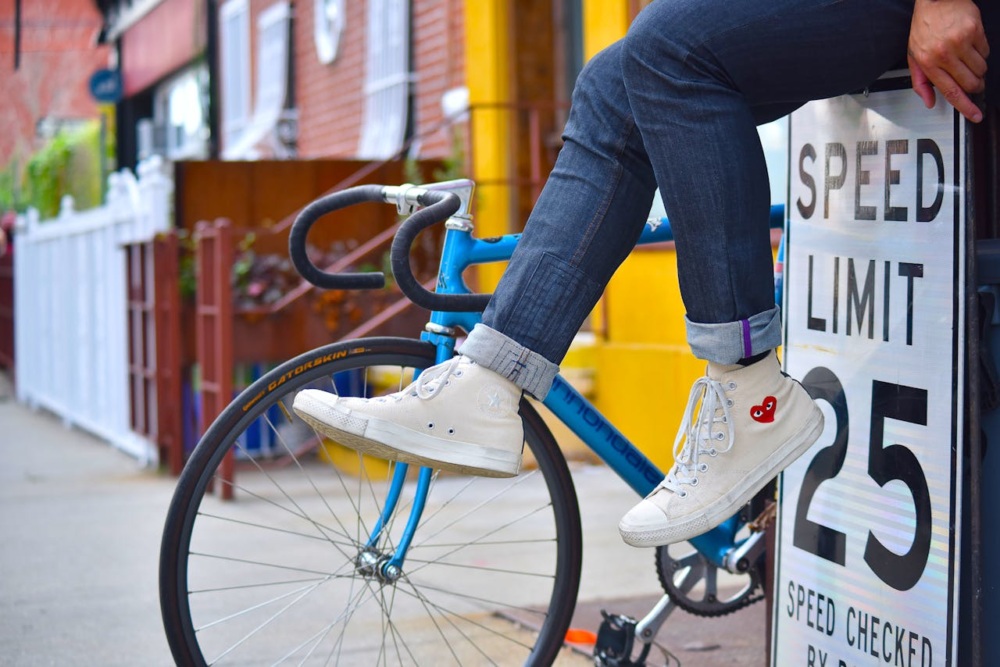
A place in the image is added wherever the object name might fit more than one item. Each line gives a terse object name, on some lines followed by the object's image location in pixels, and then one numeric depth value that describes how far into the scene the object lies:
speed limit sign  1.99
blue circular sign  21.56
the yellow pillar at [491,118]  7.74
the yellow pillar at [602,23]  6.45
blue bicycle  2.28
